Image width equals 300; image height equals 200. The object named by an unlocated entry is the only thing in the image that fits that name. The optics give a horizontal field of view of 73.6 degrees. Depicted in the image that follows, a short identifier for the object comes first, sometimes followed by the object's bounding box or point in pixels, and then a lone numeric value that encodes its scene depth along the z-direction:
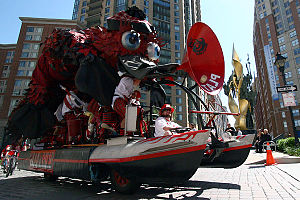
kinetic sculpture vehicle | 3.52
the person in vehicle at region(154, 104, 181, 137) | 4.04
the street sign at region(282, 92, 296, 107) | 9.25
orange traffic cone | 8.10
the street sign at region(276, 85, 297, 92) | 9.52
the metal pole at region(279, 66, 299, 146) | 9.80
